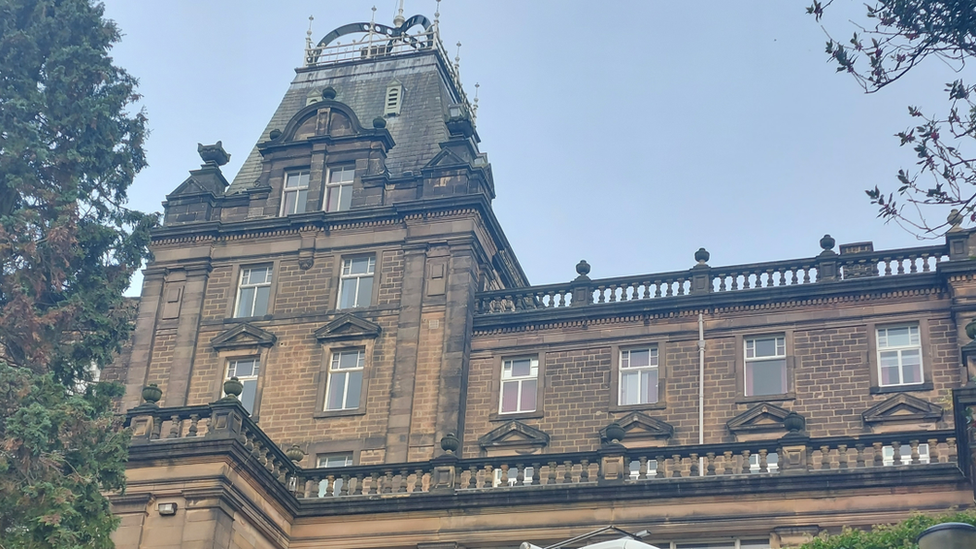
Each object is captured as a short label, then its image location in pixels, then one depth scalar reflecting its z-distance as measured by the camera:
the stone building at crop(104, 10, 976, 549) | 29.50
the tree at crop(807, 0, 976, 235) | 13.86
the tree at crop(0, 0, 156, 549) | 25.33
